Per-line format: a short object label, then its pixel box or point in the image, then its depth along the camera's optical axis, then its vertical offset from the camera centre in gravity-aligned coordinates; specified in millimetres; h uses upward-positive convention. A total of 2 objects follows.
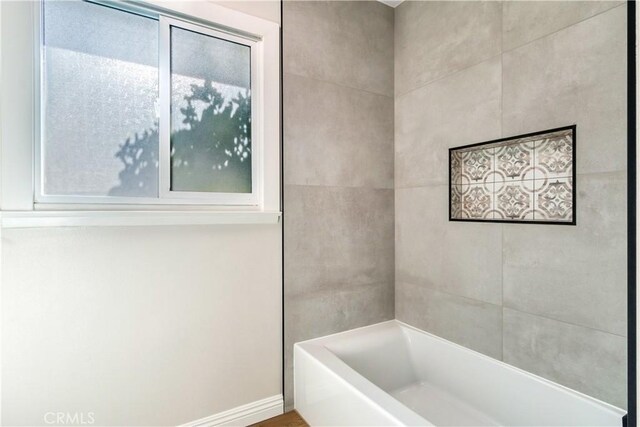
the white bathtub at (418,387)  1422 -928
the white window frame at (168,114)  1392 +520
